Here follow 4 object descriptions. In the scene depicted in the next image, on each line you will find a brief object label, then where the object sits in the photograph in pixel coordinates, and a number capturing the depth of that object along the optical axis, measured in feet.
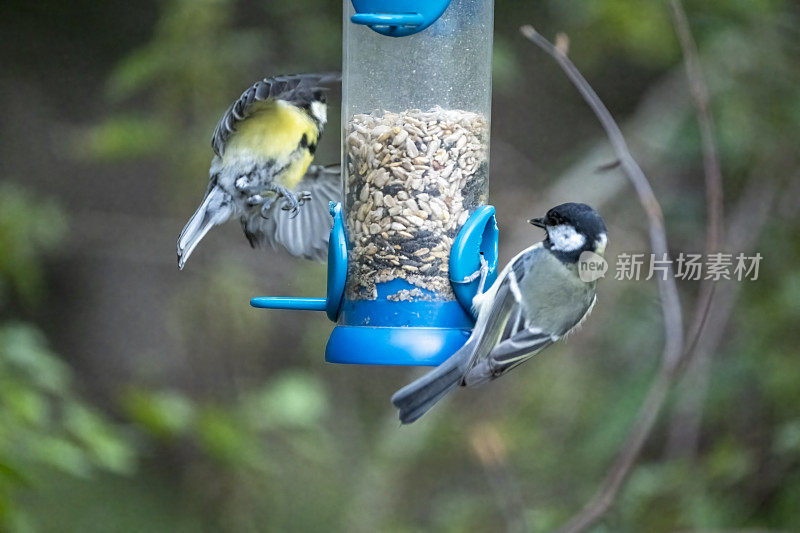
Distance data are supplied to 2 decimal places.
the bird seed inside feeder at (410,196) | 22.45
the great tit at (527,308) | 20.66
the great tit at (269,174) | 25.05
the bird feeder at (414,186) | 22.24
